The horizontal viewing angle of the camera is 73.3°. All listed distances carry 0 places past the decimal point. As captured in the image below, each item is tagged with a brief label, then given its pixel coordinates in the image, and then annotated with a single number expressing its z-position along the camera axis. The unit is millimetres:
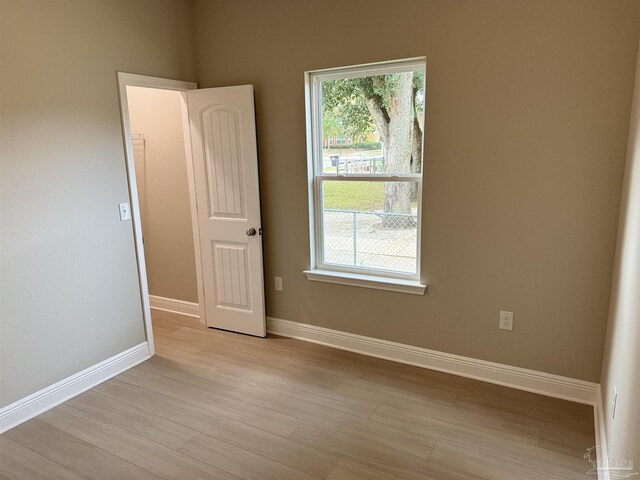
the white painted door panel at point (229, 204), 3213
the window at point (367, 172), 2797
